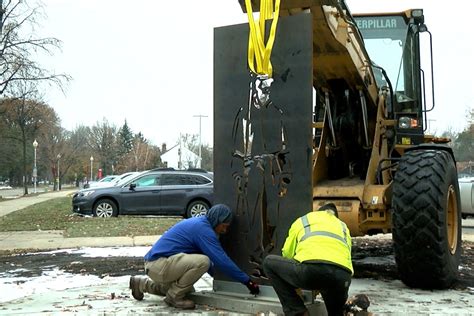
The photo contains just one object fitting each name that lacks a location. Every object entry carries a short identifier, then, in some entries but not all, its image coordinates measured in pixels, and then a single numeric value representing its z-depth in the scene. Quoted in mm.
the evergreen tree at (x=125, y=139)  84006
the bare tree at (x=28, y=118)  43562
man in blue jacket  5879
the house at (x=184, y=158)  67262
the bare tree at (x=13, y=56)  24297
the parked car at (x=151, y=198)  18344
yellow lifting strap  5766
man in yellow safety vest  4801
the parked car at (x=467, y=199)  17000
